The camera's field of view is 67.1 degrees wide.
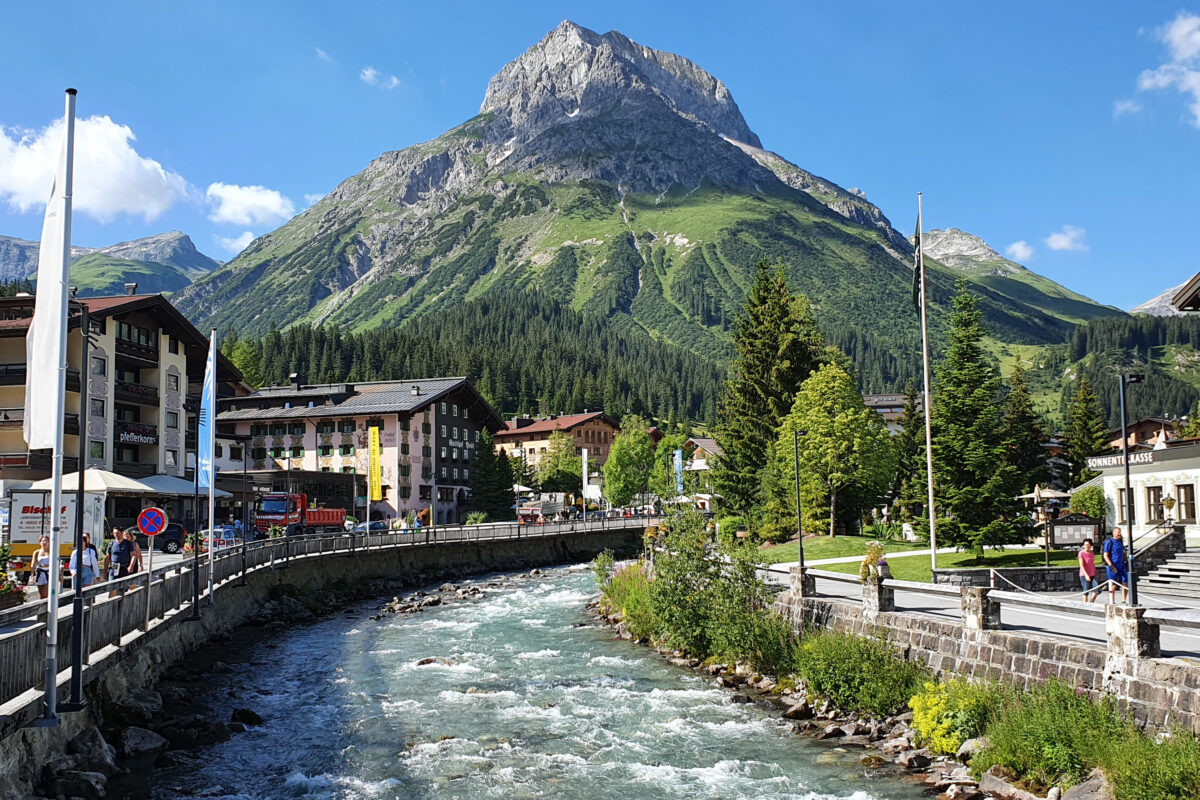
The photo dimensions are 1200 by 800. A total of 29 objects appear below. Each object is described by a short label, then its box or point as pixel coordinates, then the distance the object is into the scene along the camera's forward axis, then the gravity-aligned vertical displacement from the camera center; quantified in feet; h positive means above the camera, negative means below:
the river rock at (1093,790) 43.37 -16.02
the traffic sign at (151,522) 84.74 -4.59
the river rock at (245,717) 69.05 -18.79
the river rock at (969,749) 53.40 -17.14
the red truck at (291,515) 208.54 -10.43
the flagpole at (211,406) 91.35 +6.79
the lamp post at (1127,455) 59.88 +0.24
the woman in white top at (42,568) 78.70 -8.68
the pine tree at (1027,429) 228.22 +8.29
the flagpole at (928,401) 108.27 +7.55
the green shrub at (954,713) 55.36 -15.85
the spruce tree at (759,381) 189.78 +17.45
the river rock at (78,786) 47.16 -16.46
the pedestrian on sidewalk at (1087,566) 84.64 -9.98
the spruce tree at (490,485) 323.78 -6.11
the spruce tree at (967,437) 123.85 +3.28
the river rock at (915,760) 54.90 -18.23
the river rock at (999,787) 47.01 -17.39
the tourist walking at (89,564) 81.15 -8.17
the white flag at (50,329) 42.19 +6.88
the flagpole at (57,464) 42.04 +0.49
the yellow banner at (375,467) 220.62 +0.68
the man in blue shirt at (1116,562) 75.81 -8.79
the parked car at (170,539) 167.75 -12.57
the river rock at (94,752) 52.16 -16.19
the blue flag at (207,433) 92.17 +4.00
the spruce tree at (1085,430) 280.51 +9.07
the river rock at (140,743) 57.67 -17.52
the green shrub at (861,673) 64.59 -15.66
